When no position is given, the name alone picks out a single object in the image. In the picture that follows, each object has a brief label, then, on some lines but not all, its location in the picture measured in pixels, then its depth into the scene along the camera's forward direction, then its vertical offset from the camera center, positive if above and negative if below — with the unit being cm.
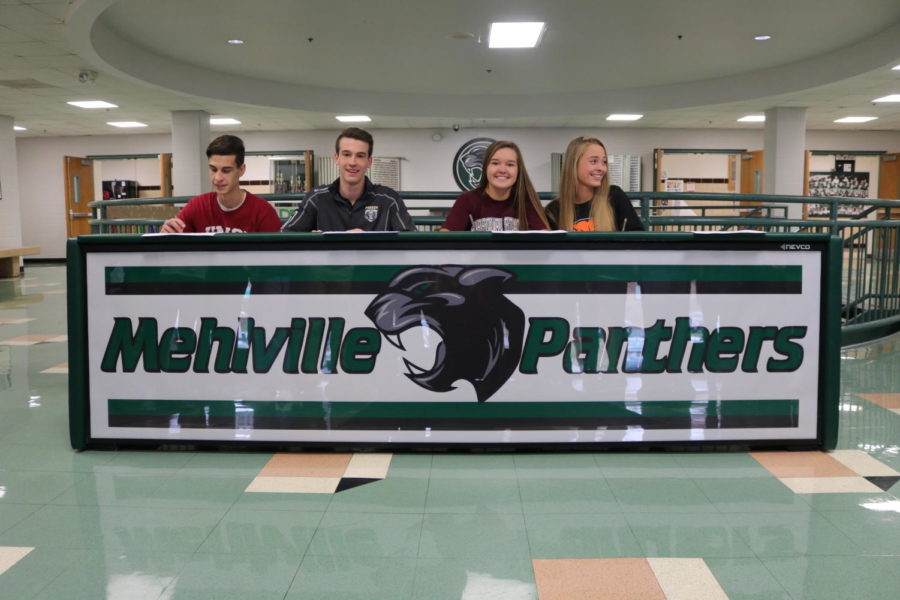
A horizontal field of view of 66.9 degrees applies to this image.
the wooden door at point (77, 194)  1700 +101
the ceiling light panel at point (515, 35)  864 +264
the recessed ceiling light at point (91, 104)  1222 +235
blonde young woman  318 +18
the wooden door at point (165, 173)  1616 +143
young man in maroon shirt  321 +14
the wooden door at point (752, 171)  1593 +152
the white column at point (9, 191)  1323 +84
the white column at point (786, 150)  1301 +163
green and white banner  279 -45
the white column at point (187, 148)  1296 +163
